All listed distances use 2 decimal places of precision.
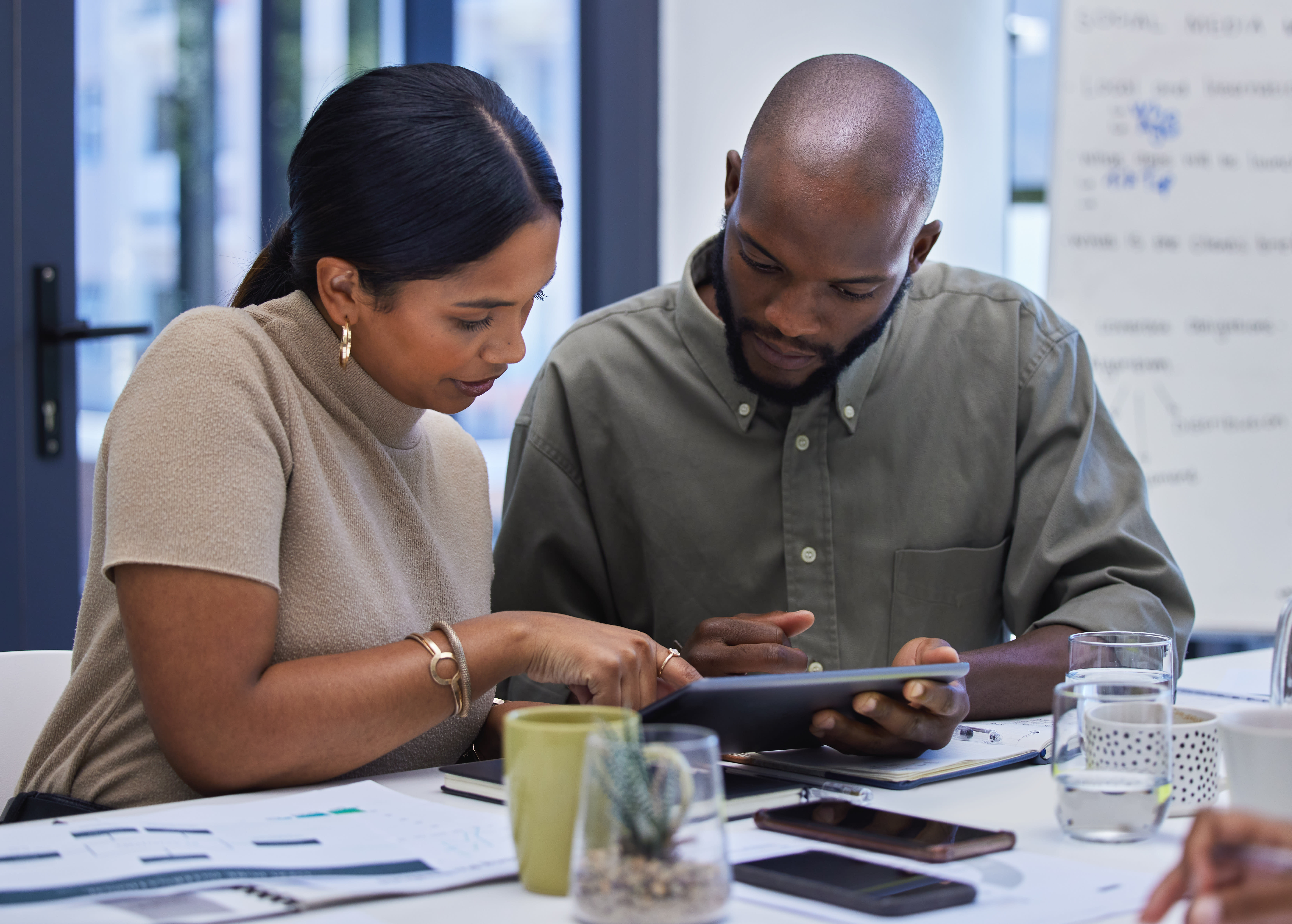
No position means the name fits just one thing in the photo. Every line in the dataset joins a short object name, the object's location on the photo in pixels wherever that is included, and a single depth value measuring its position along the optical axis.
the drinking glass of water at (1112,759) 1.85
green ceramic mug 1.72
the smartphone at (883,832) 1.80
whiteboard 3.86
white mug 1.69
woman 1.95
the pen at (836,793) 1.97
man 2.47
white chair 2.19
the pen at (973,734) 2.15
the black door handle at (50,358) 3.10
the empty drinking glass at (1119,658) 2.06
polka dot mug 1.87
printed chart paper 1.72
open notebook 2.01
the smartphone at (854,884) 1.71
